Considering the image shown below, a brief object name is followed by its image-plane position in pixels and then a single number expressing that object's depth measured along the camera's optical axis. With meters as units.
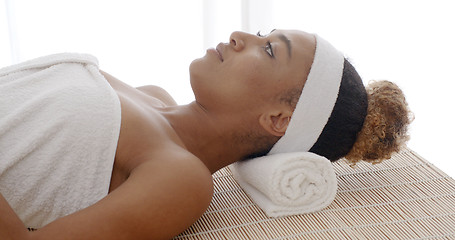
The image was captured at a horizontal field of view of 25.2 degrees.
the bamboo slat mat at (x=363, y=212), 1.43
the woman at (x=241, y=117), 1.42
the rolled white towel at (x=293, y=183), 1.47
